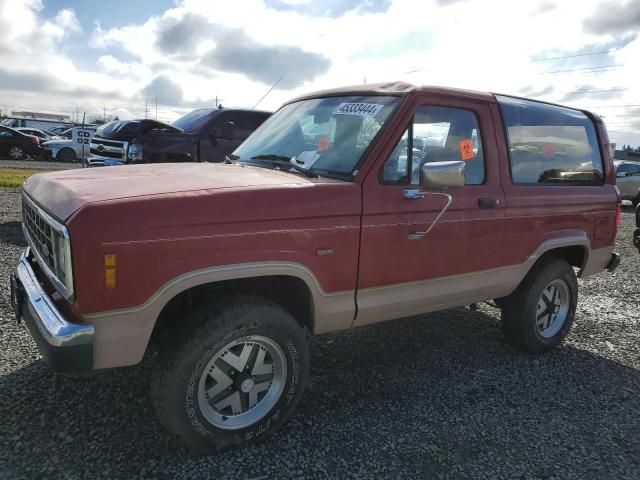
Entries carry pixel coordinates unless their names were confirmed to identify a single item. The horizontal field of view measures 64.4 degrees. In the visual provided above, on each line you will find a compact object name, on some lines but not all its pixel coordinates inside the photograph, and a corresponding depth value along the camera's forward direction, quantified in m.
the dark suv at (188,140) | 8.55
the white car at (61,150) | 20.23
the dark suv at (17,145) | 20.50
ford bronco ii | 2.40
